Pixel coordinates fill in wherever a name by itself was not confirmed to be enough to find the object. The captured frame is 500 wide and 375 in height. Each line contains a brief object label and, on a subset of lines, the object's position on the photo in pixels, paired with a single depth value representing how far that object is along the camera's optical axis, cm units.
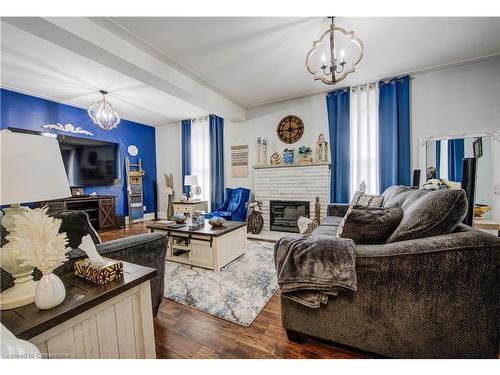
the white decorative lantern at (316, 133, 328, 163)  375
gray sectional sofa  96
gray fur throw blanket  107
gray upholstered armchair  129
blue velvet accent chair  408
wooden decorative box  87
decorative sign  461
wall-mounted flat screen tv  404
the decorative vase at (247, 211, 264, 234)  400
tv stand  389
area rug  166
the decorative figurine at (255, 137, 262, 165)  431
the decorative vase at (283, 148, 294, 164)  404
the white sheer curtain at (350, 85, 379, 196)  344
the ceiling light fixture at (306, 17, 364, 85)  184
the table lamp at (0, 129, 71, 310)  70
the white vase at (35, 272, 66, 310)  70
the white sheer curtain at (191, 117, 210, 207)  512
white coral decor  74
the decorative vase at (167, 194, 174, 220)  533
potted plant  389
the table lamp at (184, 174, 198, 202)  476
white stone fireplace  376
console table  476
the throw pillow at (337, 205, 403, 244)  128
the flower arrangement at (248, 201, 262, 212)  405
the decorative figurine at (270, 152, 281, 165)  418
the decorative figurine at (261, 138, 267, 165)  429
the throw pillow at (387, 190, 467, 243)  111
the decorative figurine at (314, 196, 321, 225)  368
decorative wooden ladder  508
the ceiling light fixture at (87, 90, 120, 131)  341
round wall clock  402
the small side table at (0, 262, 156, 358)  66
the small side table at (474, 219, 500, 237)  209
